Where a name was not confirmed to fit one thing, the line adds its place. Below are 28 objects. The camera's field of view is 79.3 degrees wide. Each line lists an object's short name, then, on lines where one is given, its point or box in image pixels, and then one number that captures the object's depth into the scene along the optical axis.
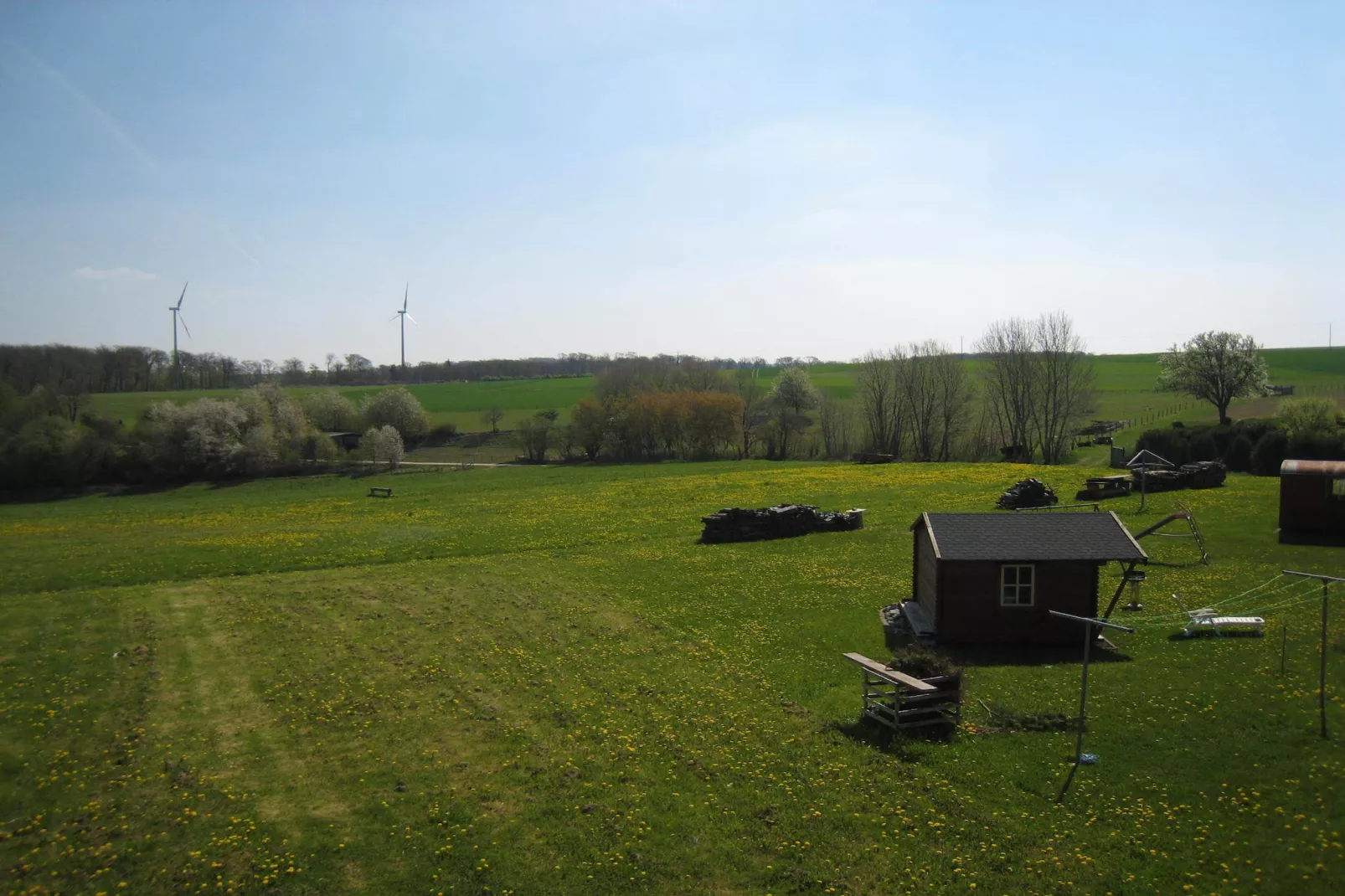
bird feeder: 28.94
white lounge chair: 24.67
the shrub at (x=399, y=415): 119.06
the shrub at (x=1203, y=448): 67.12
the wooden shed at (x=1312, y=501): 36.38
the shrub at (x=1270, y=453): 60.66
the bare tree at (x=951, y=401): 100.50
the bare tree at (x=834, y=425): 108.19
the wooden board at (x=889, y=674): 18.64
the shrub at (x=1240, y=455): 63.75
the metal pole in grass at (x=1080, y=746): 15.62
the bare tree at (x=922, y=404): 101.50
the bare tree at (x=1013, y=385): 93.12
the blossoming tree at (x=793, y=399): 109.69
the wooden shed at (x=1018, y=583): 25.25
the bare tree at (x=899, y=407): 104.06
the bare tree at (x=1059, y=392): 90.31
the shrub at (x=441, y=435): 122.94
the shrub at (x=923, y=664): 19.62
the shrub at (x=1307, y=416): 61.12
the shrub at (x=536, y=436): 106.38
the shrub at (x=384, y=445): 95.94
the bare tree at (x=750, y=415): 111.38
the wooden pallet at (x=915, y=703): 18.66
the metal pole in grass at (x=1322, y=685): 17.42
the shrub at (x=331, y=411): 115.88
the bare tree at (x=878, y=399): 105.69
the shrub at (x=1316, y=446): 57.72
